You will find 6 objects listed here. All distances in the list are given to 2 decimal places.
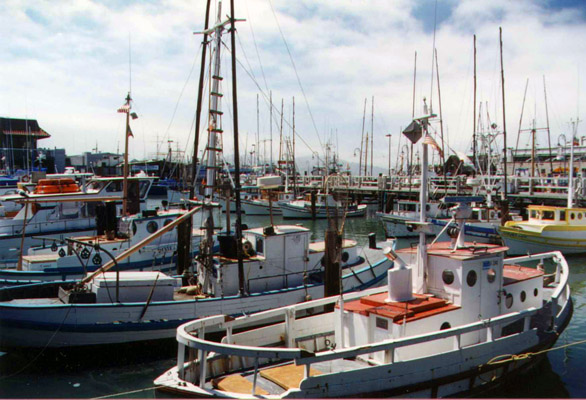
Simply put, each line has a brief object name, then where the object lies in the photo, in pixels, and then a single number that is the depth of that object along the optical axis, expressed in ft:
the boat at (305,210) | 174.85
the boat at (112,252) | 62.54
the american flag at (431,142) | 35.52
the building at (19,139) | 211.61
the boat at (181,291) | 44.21
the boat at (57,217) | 78.38
